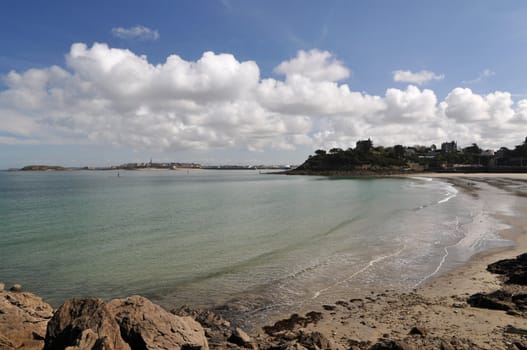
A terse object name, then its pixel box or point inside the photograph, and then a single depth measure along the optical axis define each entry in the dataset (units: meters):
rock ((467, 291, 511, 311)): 9.66
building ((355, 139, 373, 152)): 189.54
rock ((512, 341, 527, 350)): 7.12
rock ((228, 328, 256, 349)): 7.64
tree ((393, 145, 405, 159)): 188.30
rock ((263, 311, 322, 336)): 8.97
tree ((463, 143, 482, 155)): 194.06
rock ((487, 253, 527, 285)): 11.82
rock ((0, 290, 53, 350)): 6.39
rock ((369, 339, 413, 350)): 6.91
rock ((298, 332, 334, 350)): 7.24
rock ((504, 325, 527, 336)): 7.99
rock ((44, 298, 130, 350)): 5.52
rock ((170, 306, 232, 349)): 8.03
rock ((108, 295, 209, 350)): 6.21
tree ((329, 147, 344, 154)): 190.18
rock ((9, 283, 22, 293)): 12.45
